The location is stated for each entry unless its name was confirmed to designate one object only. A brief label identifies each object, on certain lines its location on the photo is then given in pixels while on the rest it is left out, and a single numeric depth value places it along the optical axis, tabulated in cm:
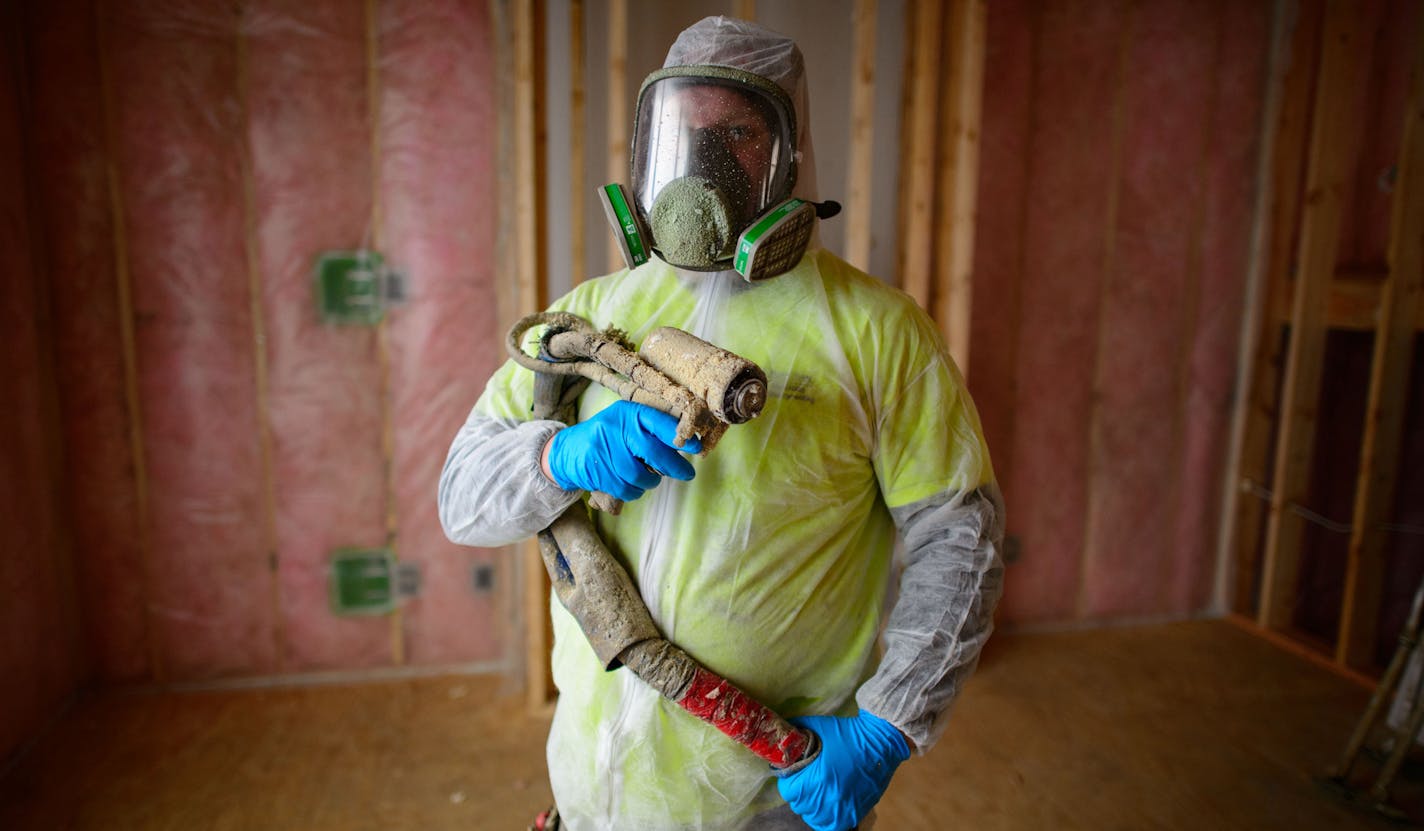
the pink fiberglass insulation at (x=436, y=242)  279
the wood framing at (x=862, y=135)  251
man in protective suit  115
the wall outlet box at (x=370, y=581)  302
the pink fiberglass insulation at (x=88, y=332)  261
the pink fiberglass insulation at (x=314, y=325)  274
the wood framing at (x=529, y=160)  255
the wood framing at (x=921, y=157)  269
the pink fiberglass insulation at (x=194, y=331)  268
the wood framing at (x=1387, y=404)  295
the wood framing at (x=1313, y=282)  318
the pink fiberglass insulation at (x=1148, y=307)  331
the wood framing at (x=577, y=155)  256
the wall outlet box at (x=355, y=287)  286
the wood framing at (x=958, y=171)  277
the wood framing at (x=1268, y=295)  332
